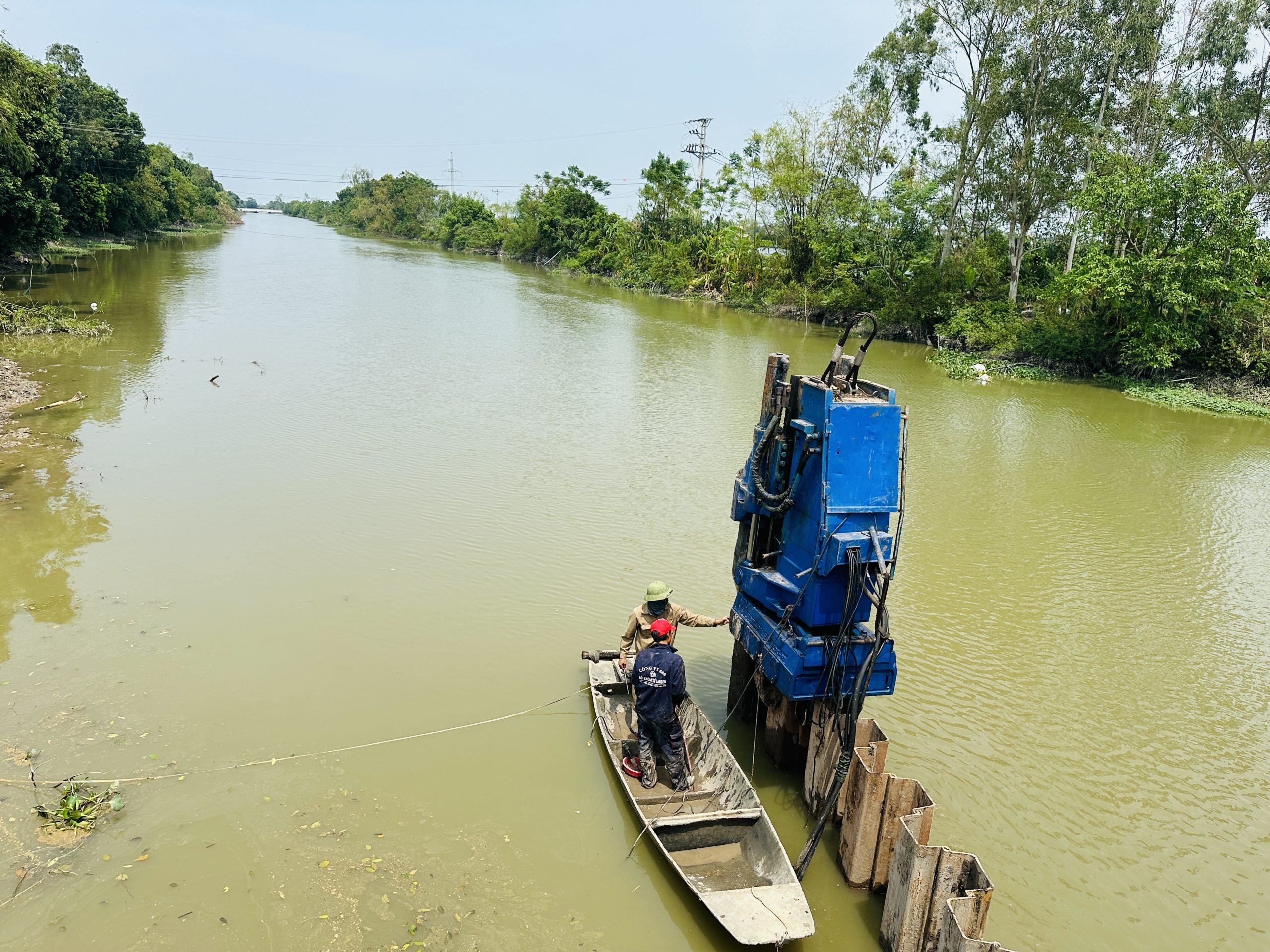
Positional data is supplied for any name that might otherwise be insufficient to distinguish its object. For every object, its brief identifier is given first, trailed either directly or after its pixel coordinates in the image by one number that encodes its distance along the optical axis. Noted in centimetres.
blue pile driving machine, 530
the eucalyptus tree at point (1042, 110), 2811
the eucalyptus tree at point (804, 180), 3859
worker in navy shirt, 579
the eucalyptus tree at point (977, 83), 2938
